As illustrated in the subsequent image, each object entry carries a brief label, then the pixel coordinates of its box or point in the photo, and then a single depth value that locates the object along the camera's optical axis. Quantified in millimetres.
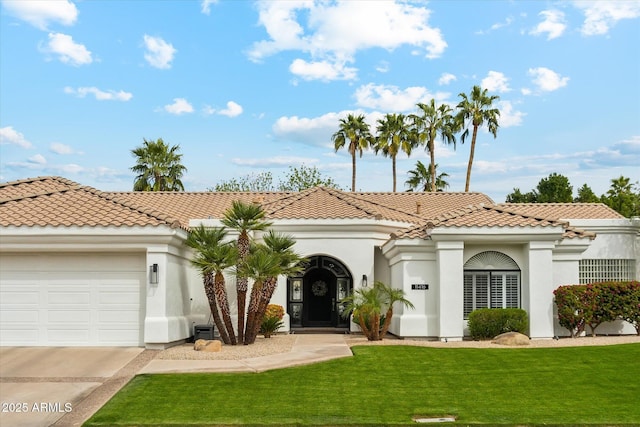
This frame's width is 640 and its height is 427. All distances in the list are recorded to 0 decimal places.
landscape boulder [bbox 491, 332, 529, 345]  17828
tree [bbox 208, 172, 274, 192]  66375
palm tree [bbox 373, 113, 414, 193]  53500
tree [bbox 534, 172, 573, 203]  62688
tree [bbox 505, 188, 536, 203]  65706
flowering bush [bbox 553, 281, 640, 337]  19750
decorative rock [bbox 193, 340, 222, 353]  17516
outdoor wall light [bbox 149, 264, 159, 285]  18188
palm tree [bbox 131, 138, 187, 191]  45969
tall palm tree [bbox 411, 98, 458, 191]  51250
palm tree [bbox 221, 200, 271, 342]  18969
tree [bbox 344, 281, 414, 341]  18875
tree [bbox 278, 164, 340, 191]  67250
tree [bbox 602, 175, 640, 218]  39812
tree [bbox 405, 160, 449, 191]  55781
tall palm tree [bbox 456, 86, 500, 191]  48844
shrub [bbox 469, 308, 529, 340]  19406
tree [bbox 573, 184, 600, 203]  58678
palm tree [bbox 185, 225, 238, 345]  18500
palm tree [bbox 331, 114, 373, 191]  54531
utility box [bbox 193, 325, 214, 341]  19766
